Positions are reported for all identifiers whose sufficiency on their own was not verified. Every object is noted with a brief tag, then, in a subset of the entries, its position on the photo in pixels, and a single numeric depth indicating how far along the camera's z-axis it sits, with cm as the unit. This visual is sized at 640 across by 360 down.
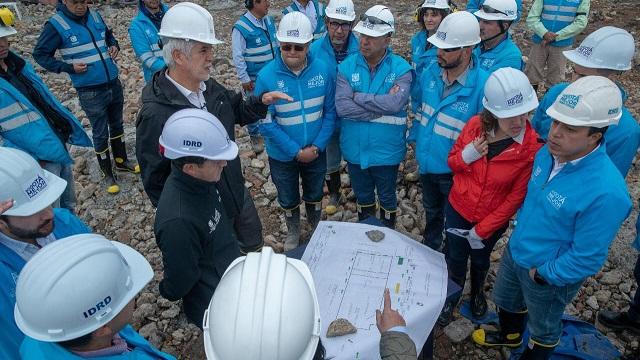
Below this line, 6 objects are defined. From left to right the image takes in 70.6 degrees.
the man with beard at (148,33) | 588
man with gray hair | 346
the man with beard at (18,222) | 256
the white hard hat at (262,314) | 174
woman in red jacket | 329
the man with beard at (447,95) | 381
